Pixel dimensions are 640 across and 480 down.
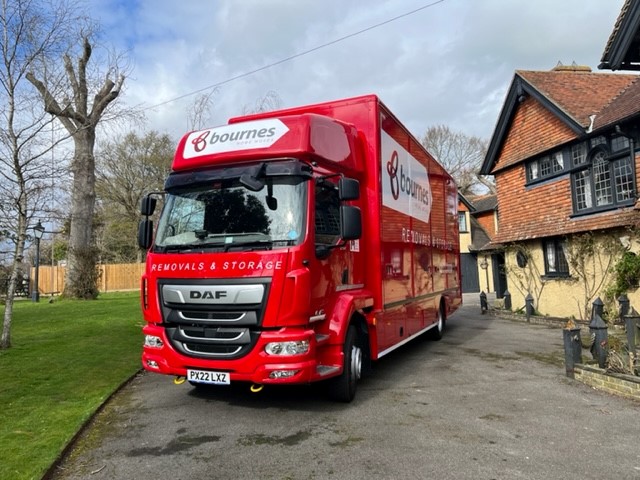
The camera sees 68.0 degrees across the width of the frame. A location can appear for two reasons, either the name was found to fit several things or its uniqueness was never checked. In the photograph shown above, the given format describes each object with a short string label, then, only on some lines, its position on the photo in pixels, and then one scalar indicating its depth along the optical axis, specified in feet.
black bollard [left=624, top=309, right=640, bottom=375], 20.23
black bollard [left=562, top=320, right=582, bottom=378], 22.33
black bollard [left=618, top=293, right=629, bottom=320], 37.22
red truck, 15.43
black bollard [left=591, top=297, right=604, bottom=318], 31.17
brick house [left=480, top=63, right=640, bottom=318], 39.63
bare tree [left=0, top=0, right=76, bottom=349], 26.07
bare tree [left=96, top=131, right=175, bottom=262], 111.24
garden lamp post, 69.97
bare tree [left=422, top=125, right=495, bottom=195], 137.39
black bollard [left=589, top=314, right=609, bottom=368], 21.16
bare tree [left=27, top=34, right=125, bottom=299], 27.73
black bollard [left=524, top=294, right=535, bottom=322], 46.47
